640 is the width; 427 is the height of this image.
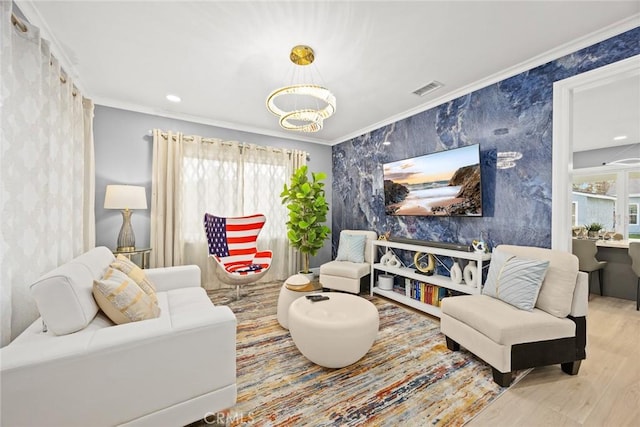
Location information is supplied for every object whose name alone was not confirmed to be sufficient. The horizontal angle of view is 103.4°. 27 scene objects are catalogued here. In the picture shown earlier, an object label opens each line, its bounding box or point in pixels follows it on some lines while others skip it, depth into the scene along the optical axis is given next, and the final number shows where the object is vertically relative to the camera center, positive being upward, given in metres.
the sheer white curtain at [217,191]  3.50 +0.33
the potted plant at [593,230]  4.09 -0.24
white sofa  1.01 -0.69
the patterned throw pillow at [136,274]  1.74 -0.46
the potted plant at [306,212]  3.84 +0.02
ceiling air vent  2.76 +1.42
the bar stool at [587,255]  3.46 -0.55
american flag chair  3.19 -0.49
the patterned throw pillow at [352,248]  3.80 -0.53
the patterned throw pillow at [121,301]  1.37 -0.50
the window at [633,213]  4.54 +0.04
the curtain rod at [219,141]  3.47 +1.08
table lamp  2.86 +0.10
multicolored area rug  1.47 -1.17
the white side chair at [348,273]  3.40 -0.82
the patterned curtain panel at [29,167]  1.36 +0.29
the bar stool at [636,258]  3.06 -0.52
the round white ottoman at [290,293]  2.49 -0.80
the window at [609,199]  4.55 +0.32
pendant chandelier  2.04 +0.99
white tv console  2.48 -0.73
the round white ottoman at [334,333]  1.72 -0.83
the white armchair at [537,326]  1.69 -0.77
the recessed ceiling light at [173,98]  3.06 +1.40
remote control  2.21 -0.74
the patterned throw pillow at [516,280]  1.87 -0.51
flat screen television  2.70 +0.37
